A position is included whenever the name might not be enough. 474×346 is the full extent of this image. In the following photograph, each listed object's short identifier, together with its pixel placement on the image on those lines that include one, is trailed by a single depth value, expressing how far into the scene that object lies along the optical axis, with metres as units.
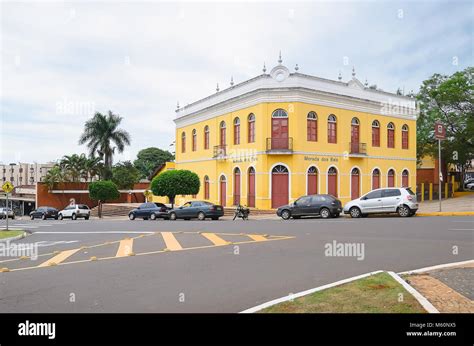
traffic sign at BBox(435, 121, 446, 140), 24.59
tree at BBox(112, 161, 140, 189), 51.81
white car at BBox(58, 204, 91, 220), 38.46
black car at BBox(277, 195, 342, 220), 23.52
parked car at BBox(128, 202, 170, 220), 29.84
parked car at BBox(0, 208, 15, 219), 44.69
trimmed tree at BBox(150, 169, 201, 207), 32.41
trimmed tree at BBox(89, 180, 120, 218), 41.62
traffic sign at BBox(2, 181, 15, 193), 21.40
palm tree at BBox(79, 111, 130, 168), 50.53
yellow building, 30.73
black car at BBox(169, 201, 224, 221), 26.45
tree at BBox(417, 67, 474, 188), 35.31
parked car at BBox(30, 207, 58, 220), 41.16
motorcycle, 24.98
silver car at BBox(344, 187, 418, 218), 21.79
